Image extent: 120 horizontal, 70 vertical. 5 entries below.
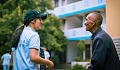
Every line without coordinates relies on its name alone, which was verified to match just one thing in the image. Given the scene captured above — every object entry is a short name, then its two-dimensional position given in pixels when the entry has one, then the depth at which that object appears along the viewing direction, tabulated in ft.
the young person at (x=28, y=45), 9.52
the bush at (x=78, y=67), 68.00
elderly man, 9.47
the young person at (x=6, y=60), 42.37
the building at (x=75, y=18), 72.84
